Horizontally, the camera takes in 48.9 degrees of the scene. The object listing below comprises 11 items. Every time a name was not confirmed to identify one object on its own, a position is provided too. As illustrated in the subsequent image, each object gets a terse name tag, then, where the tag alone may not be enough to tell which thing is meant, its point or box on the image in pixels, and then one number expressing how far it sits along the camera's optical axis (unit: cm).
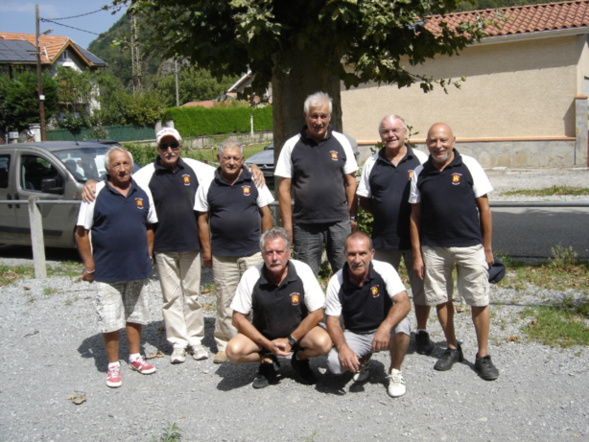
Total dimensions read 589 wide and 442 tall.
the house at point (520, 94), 2042
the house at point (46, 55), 5016
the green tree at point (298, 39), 589
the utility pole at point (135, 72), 4531
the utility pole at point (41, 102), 3478
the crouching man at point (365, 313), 429
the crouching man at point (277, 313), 444
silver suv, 916
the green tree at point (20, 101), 4119
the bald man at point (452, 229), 448
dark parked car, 1537
